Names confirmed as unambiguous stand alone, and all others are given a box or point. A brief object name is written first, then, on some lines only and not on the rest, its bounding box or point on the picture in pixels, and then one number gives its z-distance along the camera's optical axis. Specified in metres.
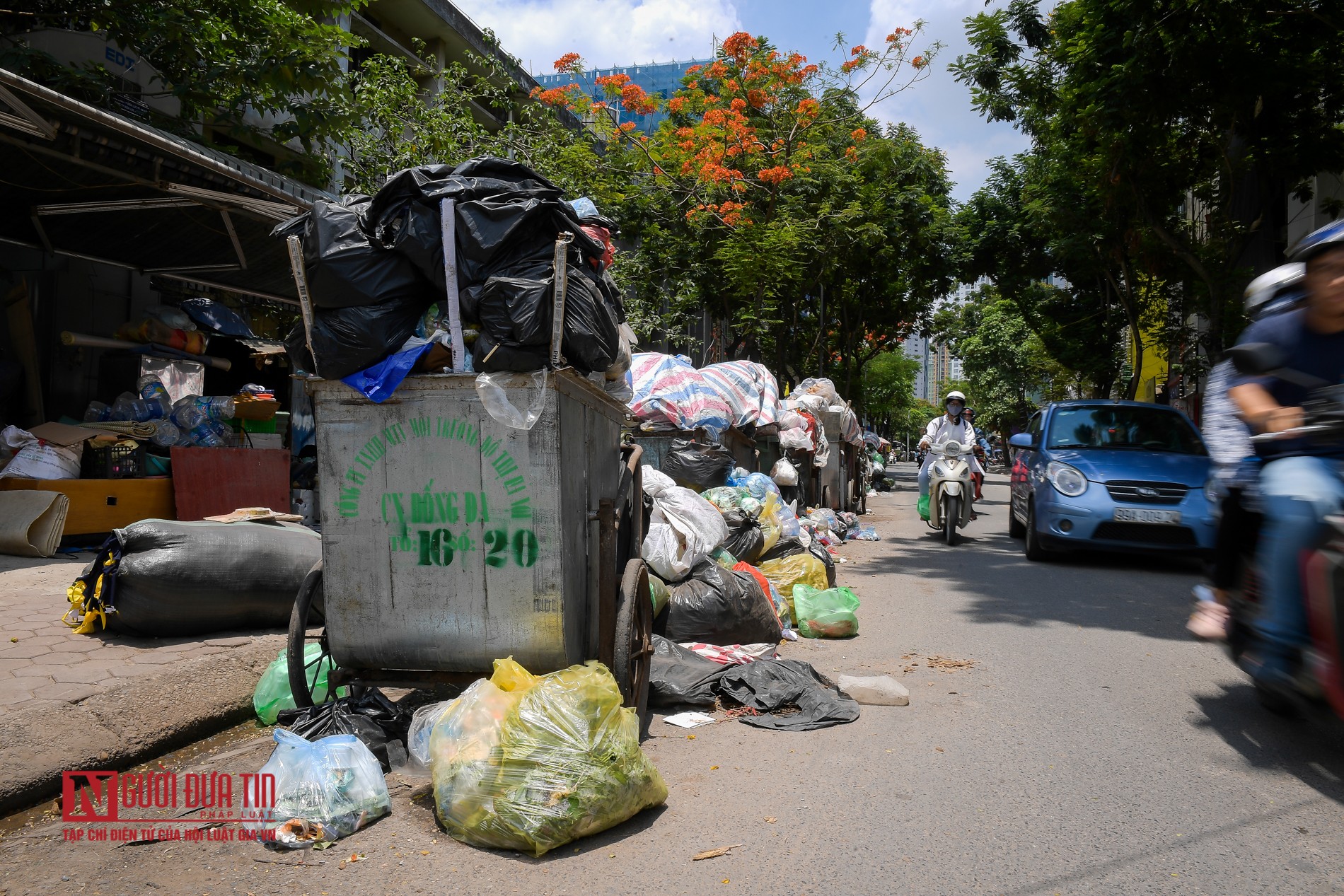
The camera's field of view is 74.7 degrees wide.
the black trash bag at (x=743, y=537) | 7.35
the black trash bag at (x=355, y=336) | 3.35
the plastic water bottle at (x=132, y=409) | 7.96
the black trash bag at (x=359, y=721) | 3.38
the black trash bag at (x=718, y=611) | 5.43
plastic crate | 7.17
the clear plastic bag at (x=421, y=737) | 3.20
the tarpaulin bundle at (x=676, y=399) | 9.08
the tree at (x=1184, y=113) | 10.05
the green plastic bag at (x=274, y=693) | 4.19
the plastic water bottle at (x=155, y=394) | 8.21
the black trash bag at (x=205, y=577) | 4.74
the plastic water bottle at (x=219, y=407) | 8.21
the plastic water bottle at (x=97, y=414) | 7.92
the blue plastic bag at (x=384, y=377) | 3.35
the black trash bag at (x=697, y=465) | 8.79
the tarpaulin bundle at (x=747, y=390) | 10.19
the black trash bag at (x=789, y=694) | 4.23
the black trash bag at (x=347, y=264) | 3.34
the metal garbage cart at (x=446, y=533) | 3.37
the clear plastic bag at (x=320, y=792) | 2.92
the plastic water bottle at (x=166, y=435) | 7.64
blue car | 7.99
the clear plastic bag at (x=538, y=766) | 2.83
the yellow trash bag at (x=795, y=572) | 7.15
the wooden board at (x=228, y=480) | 7.47
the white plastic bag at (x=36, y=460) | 6.66
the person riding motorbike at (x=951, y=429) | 11.52
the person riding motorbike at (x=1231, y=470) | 3.68
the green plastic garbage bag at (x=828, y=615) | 6.17
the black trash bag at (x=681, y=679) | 4.48
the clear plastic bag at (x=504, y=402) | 3.30
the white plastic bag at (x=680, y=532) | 5.71
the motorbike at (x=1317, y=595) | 2.83
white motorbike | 11.17
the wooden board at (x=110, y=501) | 6.86
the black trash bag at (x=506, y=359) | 3.27
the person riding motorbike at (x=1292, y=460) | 3.12
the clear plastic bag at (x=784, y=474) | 11.15
